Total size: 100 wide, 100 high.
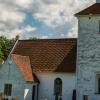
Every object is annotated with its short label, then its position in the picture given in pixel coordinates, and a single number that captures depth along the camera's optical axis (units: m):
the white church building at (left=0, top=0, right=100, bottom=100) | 34.03
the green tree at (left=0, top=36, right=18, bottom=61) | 67.79
